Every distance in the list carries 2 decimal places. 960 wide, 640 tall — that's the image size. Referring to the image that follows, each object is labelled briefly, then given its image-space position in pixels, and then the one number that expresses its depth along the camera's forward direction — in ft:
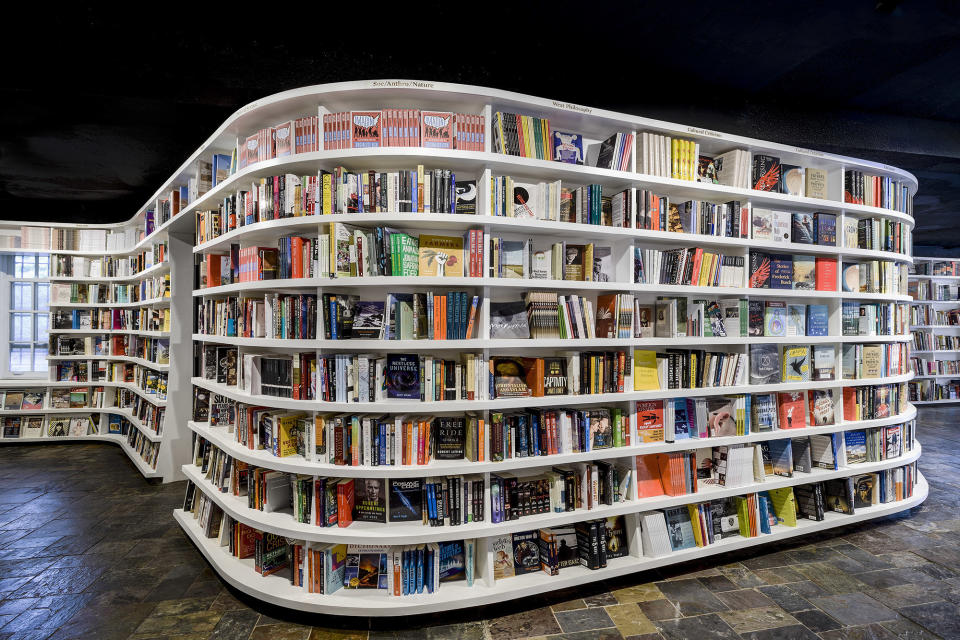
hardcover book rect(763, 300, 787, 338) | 10.55
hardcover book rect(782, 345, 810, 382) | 10.66
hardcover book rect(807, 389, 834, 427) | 11.00
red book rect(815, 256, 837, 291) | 11.10
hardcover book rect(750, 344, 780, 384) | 10.28
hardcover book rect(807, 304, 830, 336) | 11.12
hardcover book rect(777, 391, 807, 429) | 10.65
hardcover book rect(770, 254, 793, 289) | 10.62
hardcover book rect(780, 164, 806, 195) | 11.01
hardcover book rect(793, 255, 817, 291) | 10.94
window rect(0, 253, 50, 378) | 21.56
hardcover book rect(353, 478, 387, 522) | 8.13
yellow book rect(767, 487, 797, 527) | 10.50
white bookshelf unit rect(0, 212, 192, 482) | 17.69
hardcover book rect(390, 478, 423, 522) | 8.08
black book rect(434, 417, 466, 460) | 8.21
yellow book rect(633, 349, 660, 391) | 9.35
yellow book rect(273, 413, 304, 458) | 8.39
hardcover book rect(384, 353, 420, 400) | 8.00
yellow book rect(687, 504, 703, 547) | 9.61
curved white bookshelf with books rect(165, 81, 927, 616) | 7.78
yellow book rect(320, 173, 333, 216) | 8.05
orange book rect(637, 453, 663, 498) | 9.39
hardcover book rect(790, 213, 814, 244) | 10.90
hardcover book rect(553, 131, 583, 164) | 8.96
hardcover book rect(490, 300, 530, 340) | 8.39
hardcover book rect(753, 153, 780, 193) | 10.47
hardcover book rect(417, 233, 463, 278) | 8.14
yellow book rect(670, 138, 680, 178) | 9.68
